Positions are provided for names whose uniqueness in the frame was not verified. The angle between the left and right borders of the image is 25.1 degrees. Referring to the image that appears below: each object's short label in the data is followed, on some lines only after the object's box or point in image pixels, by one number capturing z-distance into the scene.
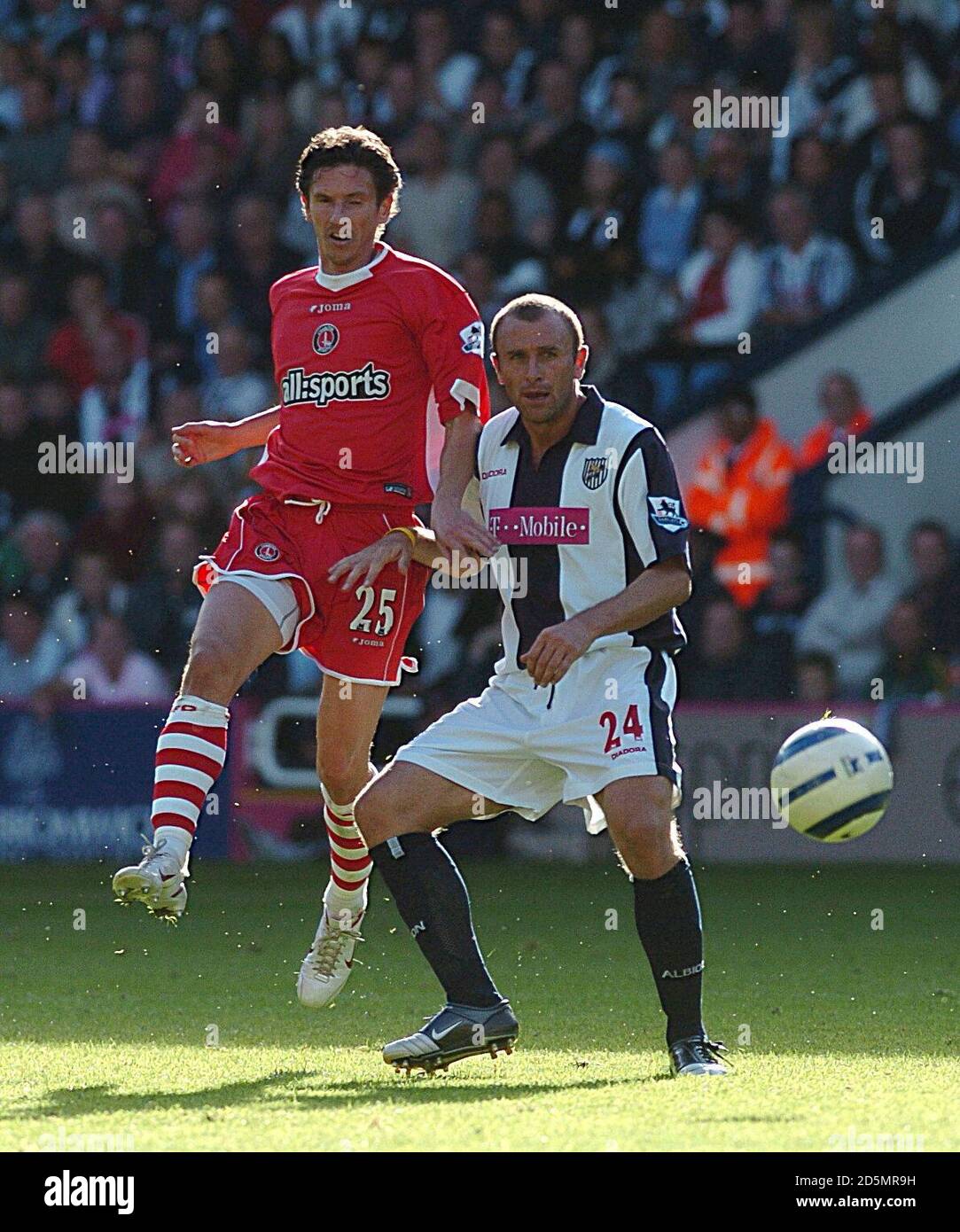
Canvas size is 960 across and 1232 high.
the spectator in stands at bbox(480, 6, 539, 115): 13.99
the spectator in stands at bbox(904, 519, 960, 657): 11.57
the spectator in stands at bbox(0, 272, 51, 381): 13.68
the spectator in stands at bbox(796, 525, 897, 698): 11.58
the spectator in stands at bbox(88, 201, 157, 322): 13.82
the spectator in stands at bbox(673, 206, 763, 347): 12.66
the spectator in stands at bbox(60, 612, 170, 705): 11.82
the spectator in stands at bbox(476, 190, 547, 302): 13.05
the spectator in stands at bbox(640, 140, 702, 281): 12.93
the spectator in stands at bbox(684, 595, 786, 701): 11.30
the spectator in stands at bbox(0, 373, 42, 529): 12.96
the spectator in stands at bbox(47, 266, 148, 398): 13.45
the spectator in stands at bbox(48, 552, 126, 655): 12.38
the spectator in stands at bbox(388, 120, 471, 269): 13.40
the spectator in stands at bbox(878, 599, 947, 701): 11.32
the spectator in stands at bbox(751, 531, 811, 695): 11.72
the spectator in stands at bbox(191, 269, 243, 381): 13.32
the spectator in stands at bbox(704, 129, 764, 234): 12.86
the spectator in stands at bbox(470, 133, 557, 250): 13.38
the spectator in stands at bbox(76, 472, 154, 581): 12.62
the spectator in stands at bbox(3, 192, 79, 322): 13.88
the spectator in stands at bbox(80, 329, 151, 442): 13.12
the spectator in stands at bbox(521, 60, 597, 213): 13.45
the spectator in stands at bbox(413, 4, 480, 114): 14.15
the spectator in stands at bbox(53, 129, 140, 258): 14.02
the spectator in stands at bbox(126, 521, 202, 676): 12.05
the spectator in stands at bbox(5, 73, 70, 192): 14.40
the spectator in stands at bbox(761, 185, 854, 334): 12.62
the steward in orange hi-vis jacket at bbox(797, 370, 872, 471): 12.17
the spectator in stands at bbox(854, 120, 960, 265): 12.68
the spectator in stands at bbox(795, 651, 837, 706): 11.24
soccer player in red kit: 6.33
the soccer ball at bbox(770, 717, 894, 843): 5.52
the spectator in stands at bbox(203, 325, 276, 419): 12.85
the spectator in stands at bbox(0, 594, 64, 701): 12.38
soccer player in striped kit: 5.41
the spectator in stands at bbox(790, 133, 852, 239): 12.78
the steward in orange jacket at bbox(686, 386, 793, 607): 11.98
